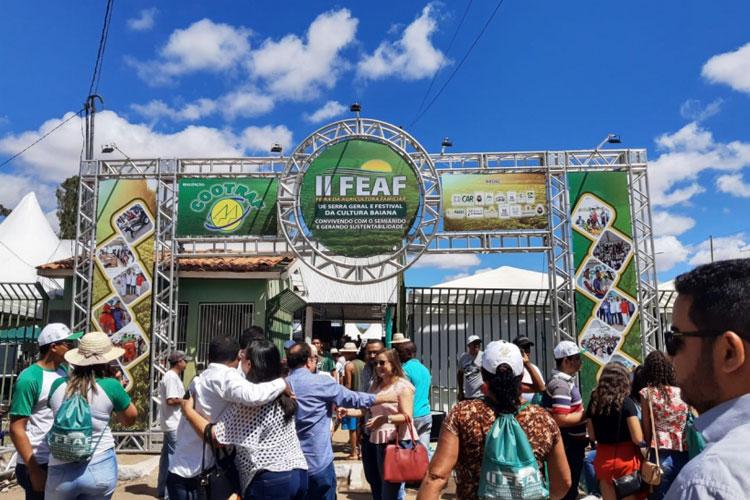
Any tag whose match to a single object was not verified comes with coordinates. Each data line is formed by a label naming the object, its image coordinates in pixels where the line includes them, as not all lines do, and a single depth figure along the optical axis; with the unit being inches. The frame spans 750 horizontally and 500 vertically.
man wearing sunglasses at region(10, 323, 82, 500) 134.3
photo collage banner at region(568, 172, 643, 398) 377.7
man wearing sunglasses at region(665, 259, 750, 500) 36.4
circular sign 388.8
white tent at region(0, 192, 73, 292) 689.0
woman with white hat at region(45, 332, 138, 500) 127.1
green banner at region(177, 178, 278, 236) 398.3
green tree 1112.2
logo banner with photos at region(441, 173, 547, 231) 392.2
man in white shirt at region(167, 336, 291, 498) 123.0
